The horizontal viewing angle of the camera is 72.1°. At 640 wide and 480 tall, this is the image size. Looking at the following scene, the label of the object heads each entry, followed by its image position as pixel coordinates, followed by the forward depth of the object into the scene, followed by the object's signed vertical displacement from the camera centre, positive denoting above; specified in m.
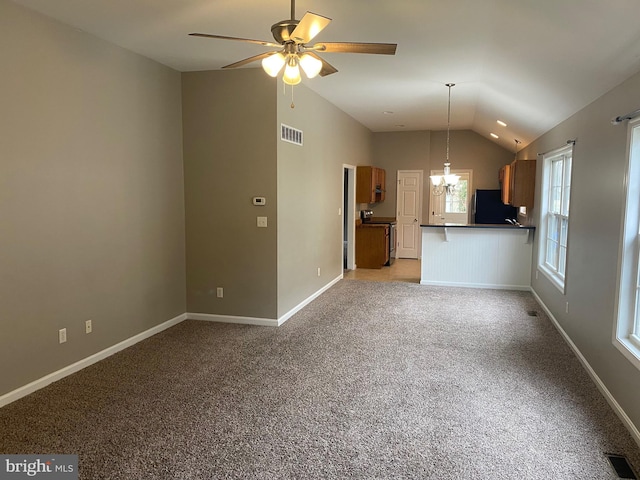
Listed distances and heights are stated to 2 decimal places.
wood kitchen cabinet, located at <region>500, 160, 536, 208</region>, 6.48 +0.22
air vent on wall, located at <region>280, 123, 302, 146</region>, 4.80 +0.70
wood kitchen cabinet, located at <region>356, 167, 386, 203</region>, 8.45 +0.23
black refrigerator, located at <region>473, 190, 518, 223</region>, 9.09 -0.23
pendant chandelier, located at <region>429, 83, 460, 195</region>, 6.43 +0.29
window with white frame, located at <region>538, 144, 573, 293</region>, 4.91 -0.21
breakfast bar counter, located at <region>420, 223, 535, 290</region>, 6.77 -0.93
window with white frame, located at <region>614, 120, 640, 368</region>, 2.85 -0.41
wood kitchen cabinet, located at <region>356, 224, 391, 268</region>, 8.45 -0.95
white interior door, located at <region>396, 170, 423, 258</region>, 9.80 -0.37
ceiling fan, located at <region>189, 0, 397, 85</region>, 2.32 +0.82
